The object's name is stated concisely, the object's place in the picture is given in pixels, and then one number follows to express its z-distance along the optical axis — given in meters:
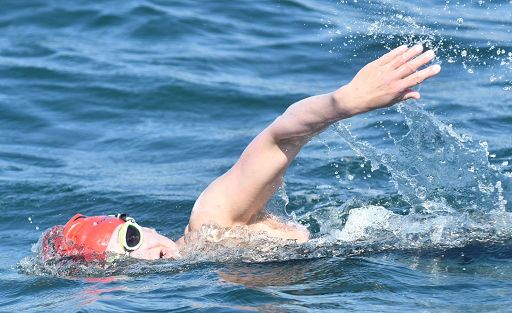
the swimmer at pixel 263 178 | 10.41
